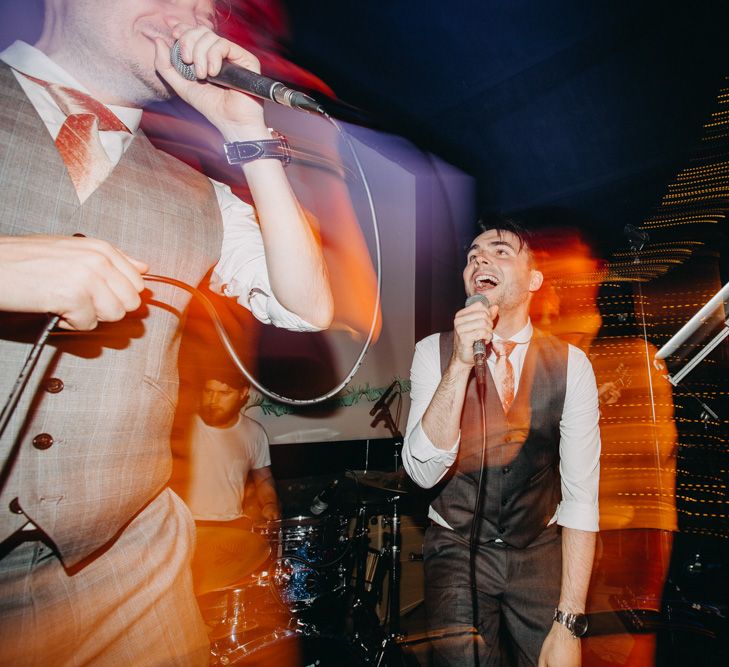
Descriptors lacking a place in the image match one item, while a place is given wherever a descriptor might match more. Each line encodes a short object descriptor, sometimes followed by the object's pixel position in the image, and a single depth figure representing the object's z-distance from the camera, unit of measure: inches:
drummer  125.6
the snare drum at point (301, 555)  104.7
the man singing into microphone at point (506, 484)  70.6
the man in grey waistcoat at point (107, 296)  30.8
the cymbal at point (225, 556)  94.1
